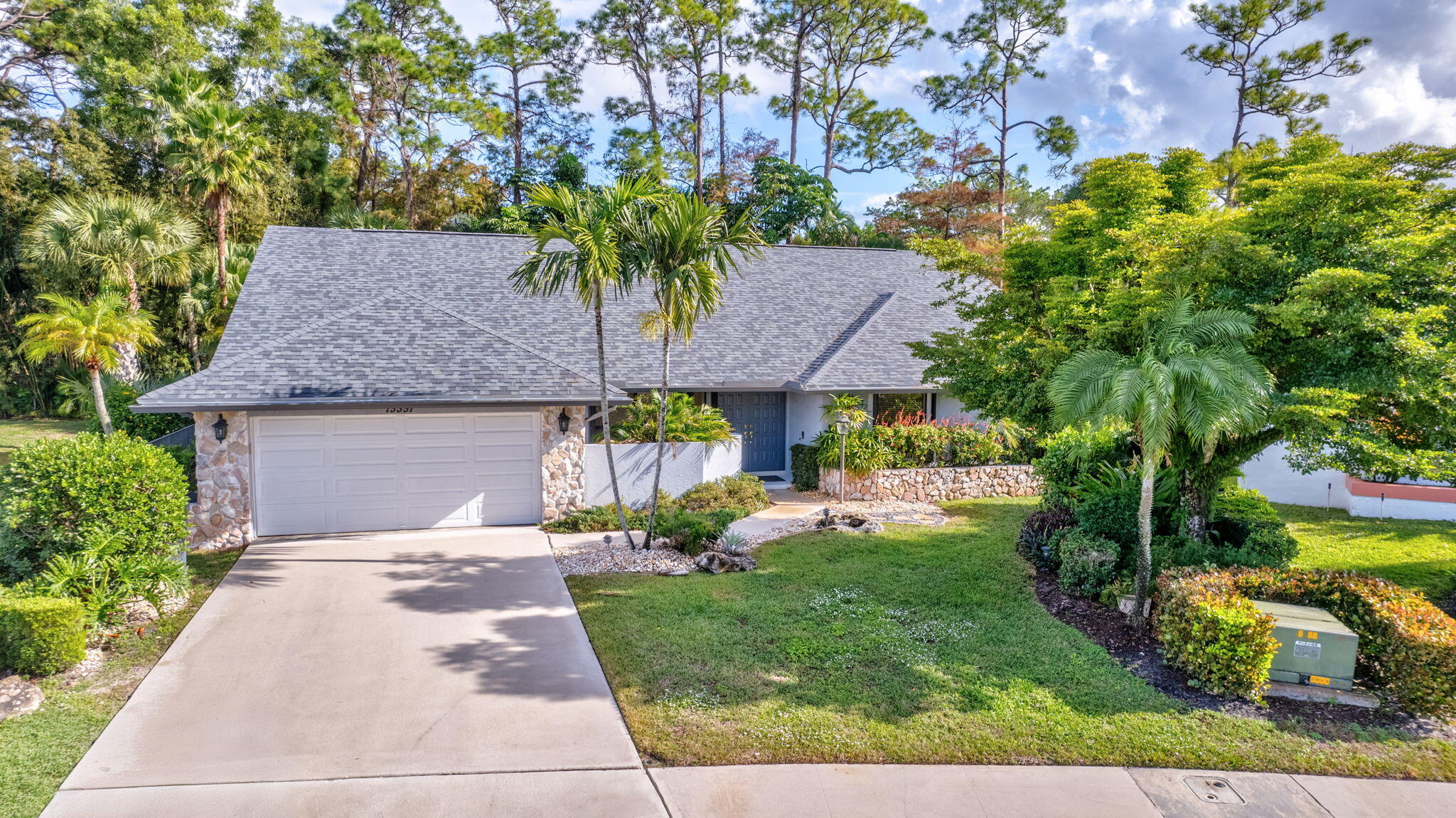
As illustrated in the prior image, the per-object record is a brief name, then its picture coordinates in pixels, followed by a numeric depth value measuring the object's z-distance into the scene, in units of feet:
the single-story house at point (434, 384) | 38.04
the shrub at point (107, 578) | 24.41
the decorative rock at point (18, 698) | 20.35
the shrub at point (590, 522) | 41.39
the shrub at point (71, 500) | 25.38
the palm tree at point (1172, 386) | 22.89
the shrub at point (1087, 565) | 29.78
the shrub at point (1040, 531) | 35.27
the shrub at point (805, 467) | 51.24
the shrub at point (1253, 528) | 29.22
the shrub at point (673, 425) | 45.44
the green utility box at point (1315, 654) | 21.52
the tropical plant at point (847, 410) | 49.29
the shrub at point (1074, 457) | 37.40
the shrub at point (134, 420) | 54.34
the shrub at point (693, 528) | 36.76
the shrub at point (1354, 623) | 20.86
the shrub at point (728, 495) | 44.45
